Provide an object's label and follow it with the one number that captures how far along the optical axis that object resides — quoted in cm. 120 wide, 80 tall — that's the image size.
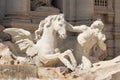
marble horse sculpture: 1634
